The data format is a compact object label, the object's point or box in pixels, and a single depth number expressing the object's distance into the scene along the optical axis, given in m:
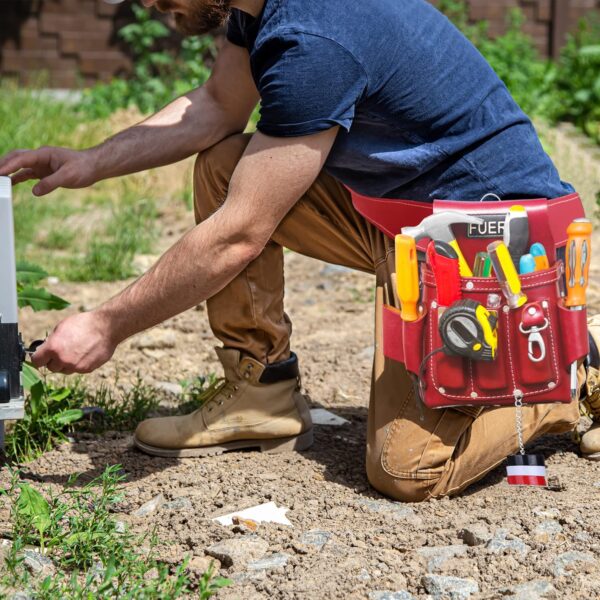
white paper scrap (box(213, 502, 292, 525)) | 2.57
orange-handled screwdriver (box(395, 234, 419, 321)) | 2.58
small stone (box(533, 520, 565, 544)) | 2.41
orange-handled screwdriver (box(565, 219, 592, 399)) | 2.60
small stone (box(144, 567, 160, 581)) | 2.29
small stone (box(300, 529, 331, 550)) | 2.44
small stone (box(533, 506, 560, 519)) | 2.53
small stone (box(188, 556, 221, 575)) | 2.30
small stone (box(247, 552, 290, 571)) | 2.32
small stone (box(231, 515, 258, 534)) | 2.50
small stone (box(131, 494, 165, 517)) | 2.63
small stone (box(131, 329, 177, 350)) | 4.09
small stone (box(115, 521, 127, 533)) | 2.48
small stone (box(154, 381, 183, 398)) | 3.62
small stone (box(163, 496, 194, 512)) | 2.64
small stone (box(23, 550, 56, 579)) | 2.24
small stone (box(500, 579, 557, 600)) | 2.17
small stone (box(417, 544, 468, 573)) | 2.33
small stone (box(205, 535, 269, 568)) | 2.35
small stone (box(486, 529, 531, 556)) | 2.36
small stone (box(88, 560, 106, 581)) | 2.24
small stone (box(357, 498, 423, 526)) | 2.60
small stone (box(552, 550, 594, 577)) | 2.27
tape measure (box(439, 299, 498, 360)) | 2.57
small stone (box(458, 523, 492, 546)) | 2.41
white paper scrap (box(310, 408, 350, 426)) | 3.33
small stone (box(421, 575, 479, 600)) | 2.20
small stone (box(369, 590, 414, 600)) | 2.20
